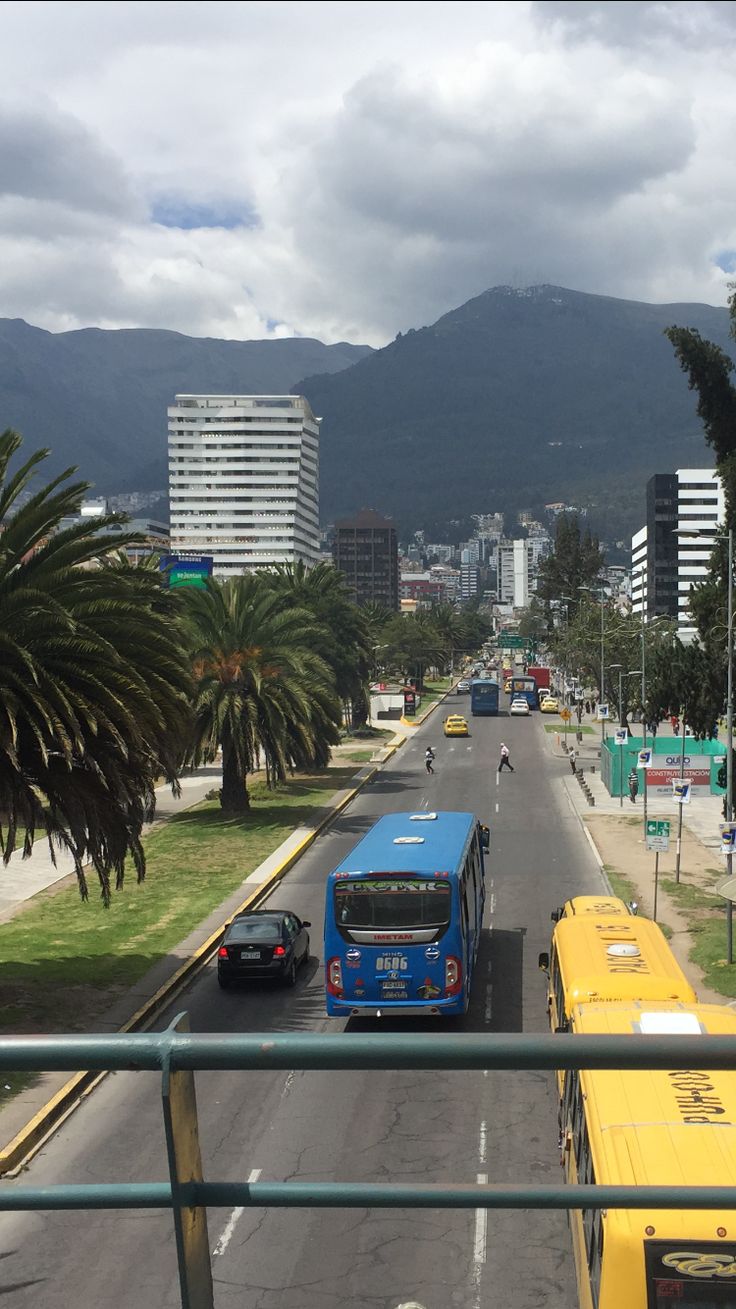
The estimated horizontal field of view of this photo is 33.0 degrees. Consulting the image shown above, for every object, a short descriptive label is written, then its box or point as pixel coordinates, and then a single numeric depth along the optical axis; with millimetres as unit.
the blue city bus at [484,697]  108750
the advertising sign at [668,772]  54312
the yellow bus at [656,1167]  8547
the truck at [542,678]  134625
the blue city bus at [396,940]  22266
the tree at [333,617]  72000
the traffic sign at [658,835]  29844
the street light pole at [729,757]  33591
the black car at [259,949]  25297
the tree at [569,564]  166250
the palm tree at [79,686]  21344
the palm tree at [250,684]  46344
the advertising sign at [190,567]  81338
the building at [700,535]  36094
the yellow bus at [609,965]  16297
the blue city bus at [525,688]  117281
